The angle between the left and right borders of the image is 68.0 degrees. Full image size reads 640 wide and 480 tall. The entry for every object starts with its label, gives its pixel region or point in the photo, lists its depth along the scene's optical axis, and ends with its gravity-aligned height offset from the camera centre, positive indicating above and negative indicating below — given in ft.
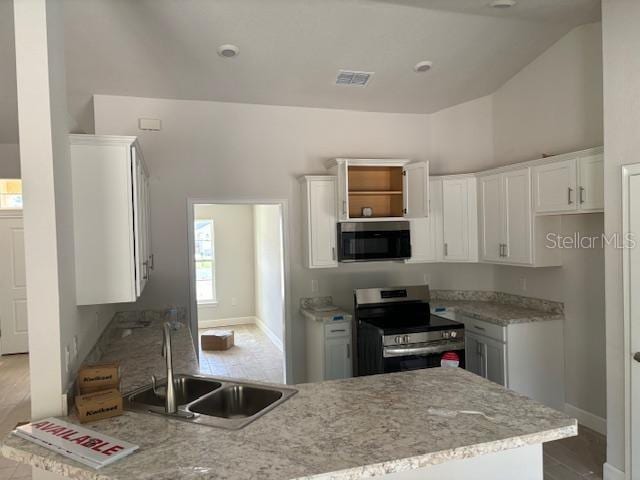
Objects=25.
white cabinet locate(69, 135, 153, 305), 8.02 +0.25
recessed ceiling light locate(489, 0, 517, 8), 10.39 +4.85
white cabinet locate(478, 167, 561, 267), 13.19 -0.07
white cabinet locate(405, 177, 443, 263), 15.53 -0.26
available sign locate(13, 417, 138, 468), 5.03 -2.40
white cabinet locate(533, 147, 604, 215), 11.18 +0.93
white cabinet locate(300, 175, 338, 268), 14.69 +0.21
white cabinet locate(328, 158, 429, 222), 14.37 +1.17
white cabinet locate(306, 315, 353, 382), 14.19 -3.69
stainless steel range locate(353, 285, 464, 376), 13.10 -3.15
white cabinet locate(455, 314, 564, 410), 13.07 -3.84
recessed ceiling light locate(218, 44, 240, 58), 11.59 +4.44
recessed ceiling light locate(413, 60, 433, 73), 13.23 +4.47
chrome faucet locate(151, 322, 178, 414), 6.31 -2.07
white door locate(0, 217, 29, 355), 21.39 -2.33
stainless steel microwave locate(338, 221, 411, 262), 14.65 -0.48
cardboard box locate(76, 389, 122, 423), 6.09 -2.25
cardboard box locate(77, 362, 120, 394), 6.64 -2.05
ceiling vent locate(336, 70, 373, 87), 13.52 +4.31
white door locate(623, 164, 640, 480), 9.32 -1.72
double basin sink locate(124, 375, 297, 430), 6.75 -2.52
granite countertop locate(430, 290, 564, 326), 13.35 -2.66
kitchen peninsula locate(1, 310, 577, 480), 4.83 -2.42
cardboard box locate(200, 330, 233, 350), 23.04 -5.45
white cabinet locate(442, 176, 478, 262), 15.28 +0.16
